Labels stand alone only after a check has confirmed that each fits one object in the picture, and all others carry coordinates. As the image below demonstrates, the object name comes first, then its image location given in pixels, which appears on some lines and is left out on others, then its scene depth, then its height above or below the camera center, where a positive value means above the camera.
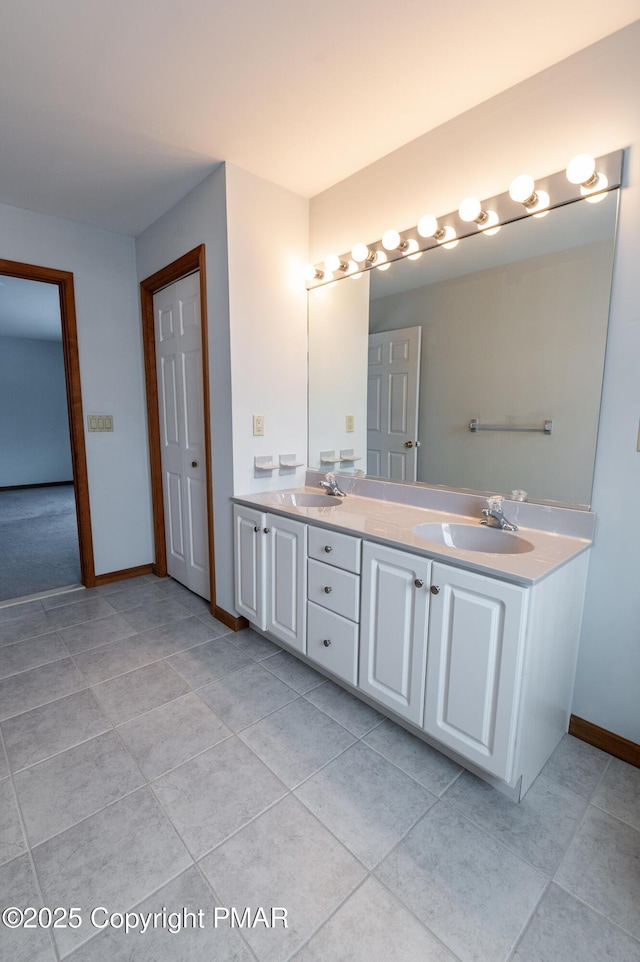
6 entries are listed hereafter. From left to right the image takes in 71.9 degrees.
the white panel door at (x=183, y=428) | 2.56 -0.09
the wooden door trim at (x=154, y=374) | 2.33 +0.24
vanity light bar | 1.39 +0.75
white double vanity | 1.26 -0.66
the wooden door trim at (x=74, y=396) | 2.65 +0.10
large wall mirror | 1.52 +0.24
